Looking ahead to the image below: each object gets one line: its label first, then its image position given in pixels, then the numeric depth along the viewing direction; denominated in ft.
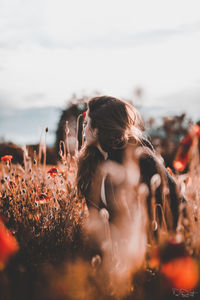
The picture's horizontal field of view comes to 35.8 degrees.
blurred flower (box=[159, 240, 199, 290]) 4.25
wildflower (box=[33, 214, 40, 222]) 8.00
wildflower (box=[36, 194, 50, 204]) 7.06
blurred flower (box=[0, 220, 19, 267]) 3.85
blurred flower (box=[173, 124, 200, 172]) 4.49
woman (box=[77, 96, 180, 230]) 6.33
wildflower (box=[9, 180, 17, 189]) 9.11
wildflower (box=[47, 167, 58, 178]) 8.40
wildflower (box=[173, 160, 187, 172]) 4.62
